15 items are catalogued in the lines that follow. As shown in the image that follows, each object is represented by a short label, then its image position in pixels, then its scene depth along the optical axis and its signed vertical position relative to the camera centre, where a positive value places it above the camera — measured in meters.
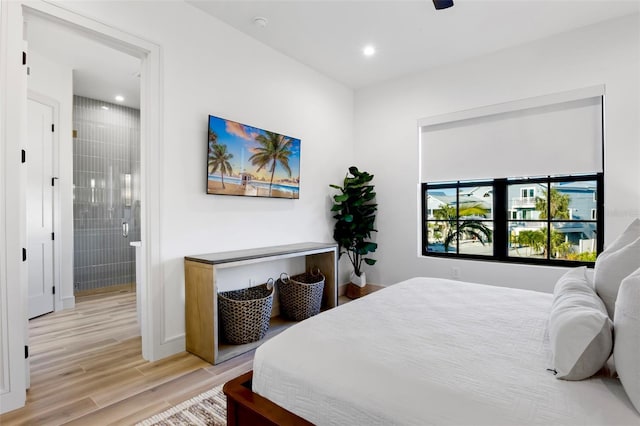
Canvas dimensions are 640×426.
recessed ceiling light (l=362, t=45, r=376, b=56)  3.57 +1.72
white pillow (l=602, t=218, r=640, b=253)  1.55 -0.13
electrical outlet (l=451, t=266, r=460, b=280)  3.91 -0.75
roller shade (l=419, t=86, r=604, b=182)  3.21 +0.74
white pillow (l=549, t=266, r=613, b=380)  1.02 -0.42
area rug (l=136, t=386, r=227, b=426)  1.78 -1.13
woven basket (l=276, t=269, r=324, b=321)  3.41 -0.92
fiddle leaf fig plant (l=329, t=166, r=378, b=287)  4.33 -0.10
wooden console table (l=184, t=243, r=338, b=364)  2.51 -0.69
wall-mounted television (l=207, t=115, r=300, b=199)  3.00 +0.48
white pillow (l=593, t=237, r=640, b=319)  1.33 -0.26
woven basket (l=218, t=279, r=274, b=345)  2.77 -0.91
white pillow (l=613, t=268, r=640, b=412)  0.90 -0.37
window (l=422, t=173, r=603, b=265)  3.31 -0.12
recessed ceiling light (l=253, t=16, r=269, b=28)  3.03 +1.72
